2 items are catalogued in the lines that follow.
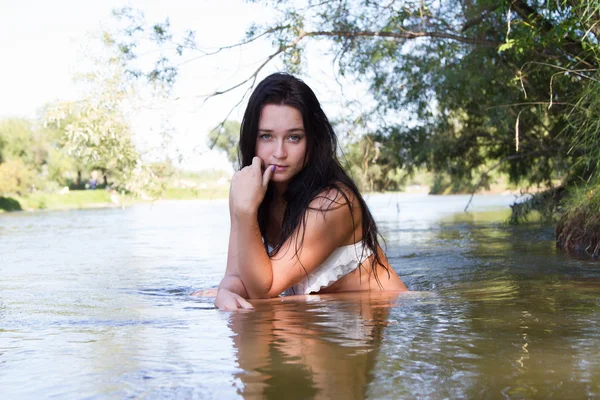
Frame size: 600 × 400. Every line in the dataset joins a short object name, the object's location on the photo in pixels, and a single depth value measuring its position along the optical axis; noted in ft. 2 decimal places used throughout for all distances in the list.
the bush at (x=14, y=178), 141.08
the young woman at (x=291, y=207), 11.02
